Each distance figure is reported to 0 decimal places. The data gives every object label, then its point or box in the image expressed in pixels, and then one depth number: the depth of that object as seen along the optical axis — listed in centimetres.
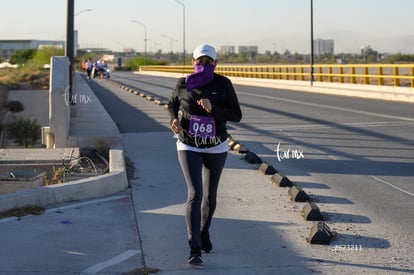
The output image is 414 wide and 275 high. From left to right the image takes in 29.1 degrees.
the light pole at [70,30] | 1875
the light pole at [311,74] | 4334
